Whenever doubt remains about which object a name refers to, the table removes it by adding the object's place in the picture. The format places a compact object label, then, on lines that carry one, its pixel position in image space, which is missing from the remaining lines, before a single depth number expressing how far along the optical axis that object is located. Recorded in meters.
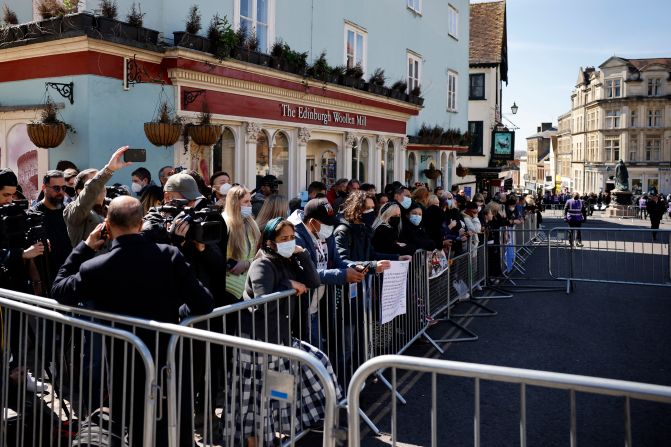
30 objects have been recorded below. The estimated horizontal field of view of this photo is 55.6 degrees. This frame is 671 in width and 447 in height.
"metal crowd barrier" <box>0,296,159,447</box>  3.66
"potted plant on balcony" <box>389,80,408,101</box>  19.38
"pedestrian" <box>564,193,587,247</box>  22.23
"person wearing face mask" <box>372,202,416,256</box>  7.98
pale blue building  9.82
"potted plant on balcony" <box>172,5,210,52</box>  10.65
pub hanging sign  35.25
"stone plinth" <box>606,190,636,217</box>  45.31
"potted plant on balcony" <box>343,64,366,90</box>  16.64
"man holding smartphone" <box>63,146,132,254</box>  5.16
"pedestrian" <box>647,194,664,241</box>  27.20
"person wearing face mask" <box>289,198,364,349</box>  5.92
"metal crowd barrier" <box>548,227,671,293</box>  13.23
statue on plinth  49.28
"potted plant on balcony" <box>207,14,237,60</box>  11.17
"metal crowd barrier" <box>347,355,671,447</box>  2.55
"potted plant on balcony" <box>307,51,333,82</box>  14.71
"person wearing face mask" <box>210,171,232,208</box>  7.34
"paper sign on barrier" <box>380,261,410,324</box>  6.67
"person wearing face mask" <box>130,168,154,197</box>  8.21
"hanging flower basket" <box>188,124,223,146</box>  10.95
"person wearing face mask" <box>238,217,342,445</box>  4.33
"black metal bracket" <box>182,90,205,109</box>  11.04
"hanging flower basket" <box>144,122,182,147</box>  10.14
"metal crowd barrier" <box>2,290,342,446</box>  3.29
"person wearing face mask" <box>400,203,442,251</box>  8.47
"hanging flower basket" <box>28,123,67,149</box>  9.41
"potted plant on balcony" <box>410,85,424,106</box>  20.88
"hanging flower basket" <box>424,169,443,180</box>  23.88
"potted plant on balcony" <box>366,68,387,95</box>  18.10
